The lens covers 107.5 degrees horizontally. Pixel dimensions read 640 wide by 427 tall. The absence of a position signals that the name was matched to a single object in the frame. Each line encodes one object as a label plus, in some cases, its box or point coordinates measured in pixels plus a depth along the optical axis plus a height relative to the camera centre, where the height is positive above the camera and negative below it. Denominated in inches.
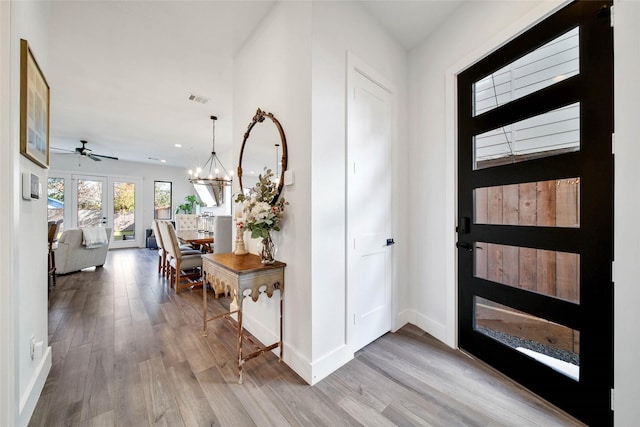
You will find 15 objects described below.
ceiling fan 205.8 +55.1
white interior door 75.7 +1.7
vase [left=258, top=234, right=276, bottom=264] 72.5 -11.7
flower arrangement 70.0 +1.6
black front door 49.4 +0.6
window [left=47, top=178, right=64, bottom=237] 260.2 +18.3
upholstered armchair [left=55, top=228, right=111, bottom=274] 165.2 -28.5
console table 64.9 -19.1
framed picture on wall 47.9 +24.4
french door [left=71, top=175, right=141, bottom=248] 273.9 +10.5
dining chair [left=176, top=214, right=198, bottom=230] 226.7 -8.6
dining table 157.2 -17.5
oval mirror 74.8 +21.8
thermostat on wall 49.2 +6.3
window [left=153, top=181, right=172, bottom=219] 322.7 +19.1
